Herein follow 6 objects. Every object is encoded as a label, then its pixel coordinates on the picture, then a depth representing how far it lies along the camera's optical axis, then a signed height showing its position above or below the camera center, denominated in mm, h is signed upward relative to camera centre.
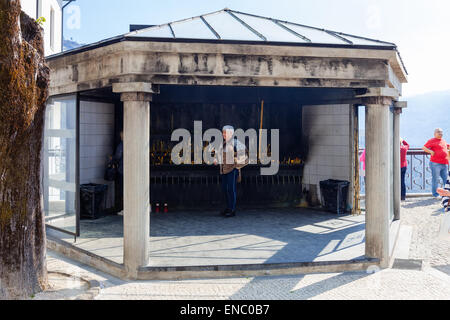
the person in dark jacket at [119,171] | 10344 -183
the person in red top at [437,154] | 13430 +261
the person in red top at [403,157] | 13424 +169
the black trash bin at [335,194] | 10562 -805
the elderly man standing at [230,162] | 9711 +24
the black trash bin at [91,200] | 9805 -841
